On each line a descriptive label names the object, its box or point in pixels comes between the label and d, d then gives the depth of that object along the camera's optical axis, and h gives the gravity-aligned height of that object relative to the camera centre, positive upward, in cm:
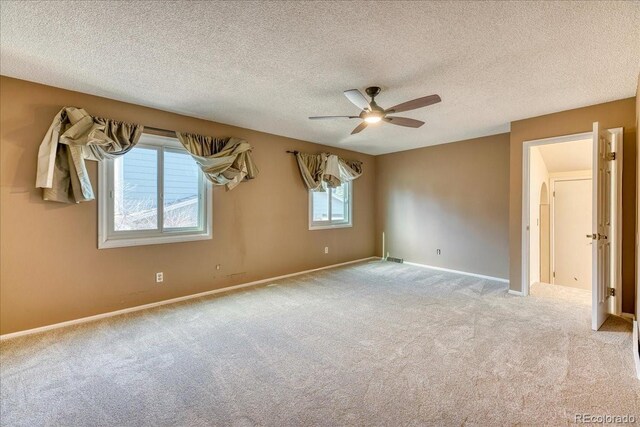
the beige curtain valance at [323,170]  507 +81
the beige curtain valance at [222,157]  373 +76
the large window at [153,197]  326 +20
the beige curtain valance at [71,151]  276 +61
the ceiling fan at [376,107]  252 +101
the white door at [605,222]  281 -8
